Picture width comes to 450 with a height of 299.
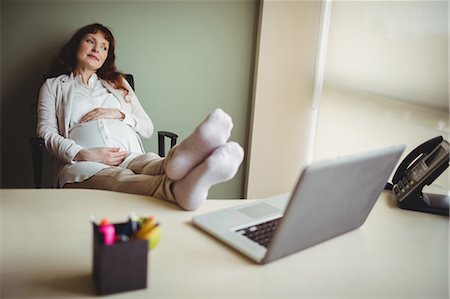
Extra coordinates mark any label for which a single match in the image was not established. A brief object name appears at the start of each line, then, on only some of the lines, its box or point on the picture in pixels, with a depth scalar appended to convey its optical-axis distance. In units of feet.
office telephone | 4.59
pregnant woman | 6.40
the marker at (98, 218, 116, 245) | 2.79
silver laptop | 3.13
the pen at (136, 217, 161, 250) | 3.01
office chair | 7.59
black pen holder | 2.76
